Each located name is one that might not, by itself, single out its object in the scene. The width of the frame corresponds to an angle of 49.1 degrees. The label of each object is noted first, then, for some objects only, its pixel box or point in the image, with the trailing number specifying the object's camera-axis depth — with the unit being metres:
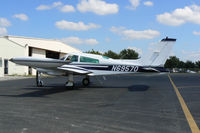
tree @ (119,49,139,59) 99.56
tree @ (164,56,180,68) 103.75
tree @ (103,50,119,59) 92.37
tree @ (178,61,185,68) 109.18
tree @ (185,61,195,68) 112.00
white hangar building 32.12
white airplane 12.20
